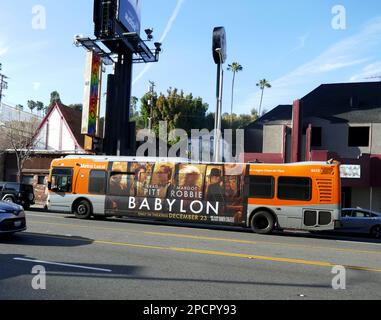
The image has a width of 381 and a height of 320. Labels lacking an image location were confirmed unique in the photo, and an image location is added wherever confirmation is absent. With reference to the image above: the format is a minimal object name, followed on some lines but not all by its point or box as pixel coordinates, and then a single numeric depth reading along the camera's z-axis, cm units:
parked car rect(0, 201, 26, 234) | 1087
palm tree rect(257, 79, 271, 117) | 9103
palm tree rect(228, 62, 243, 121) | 8052
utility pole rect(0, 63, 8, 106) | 4644
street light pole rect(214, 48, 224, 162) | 2422
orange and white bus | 1631
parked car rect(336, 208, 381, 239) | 1861
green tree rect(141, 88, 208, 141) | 5503
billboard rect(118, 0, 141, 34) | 2827
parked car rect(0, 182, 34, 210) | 2580
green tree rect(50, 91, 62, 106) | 10888
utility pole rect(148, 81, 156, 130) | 5146
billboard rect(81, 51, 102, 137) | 2669
